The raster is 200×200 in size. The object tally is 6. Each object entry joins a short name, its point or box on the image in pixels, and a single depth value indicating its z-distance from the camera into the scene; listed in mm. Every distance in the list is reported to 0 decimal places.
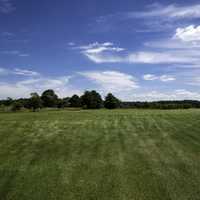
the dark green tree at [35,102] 59169
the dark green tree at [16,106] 56669
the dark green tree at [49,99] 75456
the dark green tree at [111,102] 72562
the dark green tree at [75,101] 86375
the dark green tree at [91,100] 71250
